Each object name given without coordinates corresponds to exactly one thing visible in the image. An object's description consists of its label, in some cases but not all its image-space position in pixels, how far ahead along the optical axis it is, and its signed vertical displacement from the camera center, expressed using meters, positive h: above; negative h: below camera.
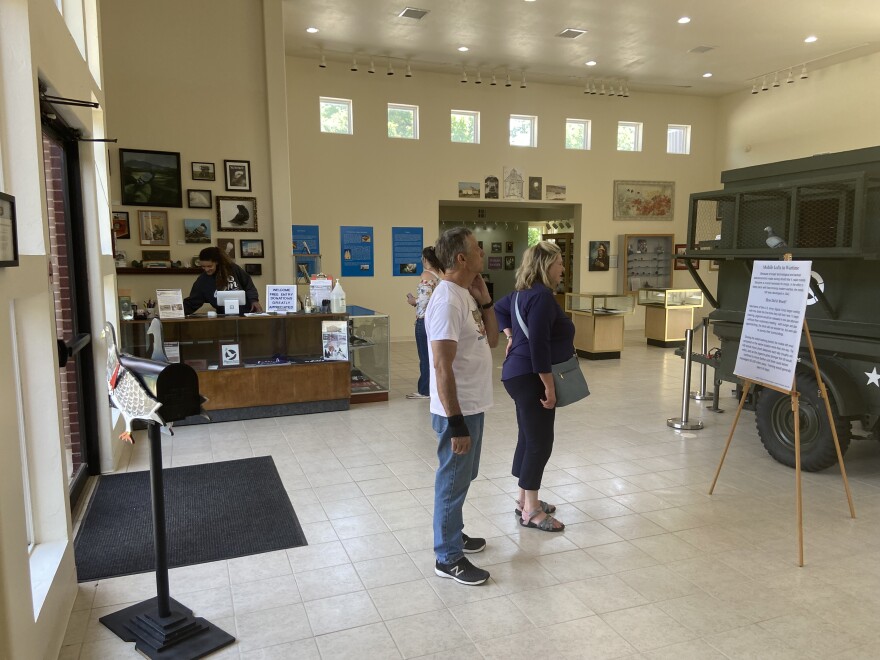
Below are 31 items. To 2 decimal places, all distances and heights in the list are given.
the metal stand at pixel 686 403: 5.92 -1.44
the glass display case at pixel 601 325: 10.10 -1.15
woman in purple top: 3.39 -0.53
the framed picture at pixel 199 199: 8.59 +0.76
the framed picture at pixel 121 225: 8.30 +0.40
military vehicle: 4.21 -0.05
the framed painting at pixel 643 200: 13.99 +1.20
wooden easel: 3.32 -1.06
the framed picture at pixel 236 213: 8.62 +0.58
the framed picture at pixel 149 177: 8.26 +1.04
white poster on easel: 3.53 -0.41
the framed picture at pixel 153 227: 8.51 +0.38
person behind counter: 6.74 -0.29
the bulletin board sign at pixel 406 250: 12.34 +0.08
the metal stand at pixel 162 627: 2.60 -1.59
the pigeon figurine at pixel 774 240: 4.69 +0.09
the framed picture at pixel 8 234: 2.14 +0.08
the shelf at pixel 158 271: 8.46 -0.21
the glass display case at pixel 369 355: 7.02 -1.14
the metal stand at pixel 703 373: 6.25 -1.31
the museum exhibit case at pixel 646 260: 14.16 -0.16
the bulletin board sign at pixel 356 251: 11.97 +0.06
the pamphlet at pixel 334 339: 6.64 -0.89
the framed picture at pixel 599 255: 13.88 -0.04
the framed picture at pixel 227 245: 8.70 +0.14
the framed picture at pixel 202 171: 8.48 +1.13
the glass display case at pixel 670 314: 11.40 -1.13
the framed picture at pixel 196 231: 8.70 +0.33
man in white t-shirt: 2.81 -0.58
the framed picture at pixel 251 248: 8.79 +0.10
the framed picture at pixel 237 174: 8.54 +1.10
